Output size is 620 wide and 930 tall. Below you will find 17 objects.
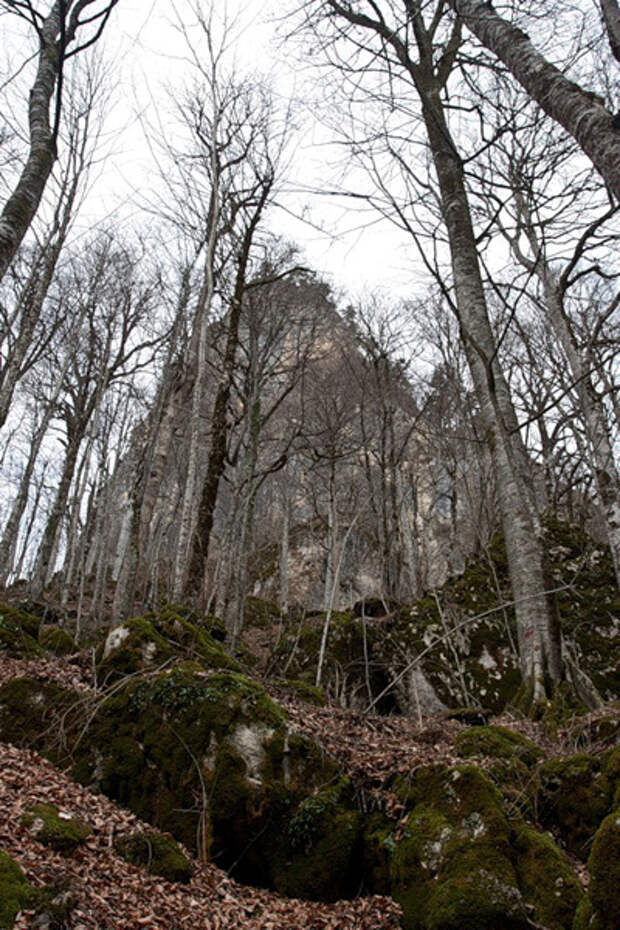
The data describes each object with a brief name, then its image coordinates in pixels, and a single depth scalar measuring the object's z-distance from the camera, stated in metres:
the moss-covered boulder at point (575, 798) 2.82
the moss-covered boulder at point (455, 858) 2.42
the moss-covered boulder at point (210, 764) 3.29
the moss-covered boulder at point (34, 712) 3.94
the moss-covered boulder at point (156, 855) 2.89
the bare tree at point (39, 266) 10.46
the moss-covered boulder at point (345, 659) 7.34
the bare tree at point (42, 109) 4.79
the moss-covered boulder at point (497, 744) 3.53
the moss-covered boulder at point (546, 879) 2.36
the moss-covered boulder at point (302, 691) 5.48
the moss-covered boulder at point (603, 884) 2.01
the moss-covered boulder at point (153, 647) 4.55
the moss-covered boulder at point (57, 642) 6.20
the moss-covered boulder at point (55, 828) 2.67
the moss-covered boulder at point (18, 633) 5.41
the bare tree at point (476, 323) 4.86
